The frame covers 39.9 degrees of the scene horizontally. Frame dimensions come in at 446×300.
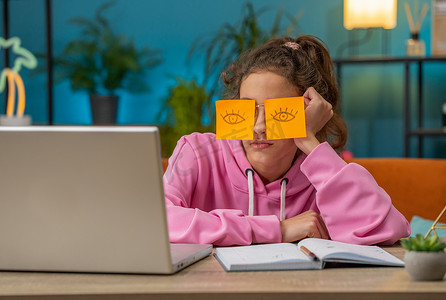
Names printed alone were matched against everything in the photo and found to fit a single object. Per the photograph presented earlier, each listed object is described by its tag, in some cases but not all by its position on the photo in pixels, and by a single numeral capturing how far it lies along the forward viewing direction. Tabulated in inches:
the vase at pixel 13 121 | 155.6
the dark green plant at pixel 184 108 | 155.2
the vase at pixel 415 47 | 169.5
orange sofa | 79.1
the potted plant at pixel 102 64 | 175.5
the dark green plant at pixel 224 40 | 177.9
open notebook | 37.6
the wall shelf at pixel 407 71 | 161.9
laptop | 33.2
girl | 49.1
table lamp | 161.0
